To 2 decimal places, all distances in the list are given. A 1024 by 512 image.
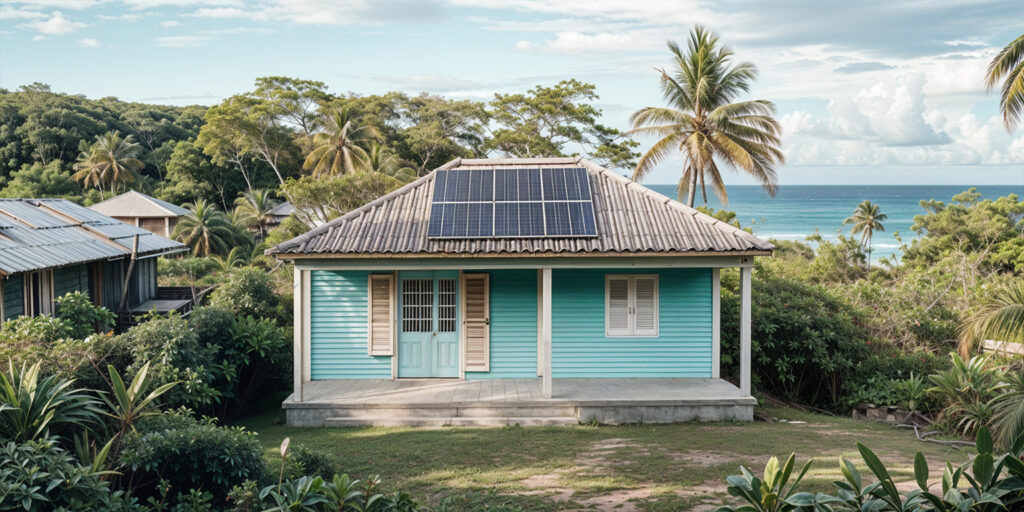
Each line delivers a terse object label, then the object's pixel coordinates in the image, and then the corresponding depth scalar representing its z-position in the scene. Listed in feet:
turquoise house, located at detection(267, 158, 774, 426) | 36.55
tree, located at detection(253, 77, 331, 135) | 156.76
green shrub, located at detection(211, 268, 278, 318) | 40.98
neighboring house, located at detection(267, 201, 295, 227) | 141.49
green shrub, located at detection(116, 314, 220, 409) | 29.14
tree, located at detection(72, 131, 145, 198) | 155.22
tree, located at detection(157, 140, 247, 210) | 161.07
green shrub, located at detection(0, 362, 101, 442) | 17.74
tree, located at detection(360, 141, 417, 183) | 112.98
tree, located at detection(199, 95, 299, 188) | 149.59
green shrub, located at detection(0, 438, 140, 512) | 15.11
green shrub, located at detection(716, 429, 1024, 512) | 14.97
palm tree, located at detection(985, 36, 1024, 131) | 52.13
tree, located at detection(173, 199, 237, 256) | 107.65
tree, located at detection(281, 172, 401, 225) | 84.48
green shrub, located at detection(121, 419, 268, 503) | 18.78
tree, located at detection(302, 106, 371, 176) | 123.54
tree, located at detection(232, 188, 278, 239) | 136.46
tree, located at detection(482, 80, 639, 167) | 131.03
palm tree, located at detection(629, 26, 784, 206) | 76.64
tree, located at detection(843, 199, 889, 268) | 149.89
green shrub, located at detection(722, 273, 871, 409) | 40.16
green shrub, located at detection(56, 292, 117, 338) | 34.30
